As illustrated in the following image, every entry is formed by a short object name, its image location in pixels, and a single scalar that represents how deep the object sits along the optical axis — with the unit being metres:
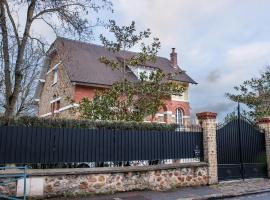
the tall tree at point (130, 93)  11.85
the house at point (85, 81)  17.57
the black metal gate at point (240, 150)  9.44
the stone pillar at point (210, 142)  8.95
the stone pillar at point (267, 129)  10.73
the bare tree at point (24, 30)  8.98
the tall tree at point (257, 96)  18.14
